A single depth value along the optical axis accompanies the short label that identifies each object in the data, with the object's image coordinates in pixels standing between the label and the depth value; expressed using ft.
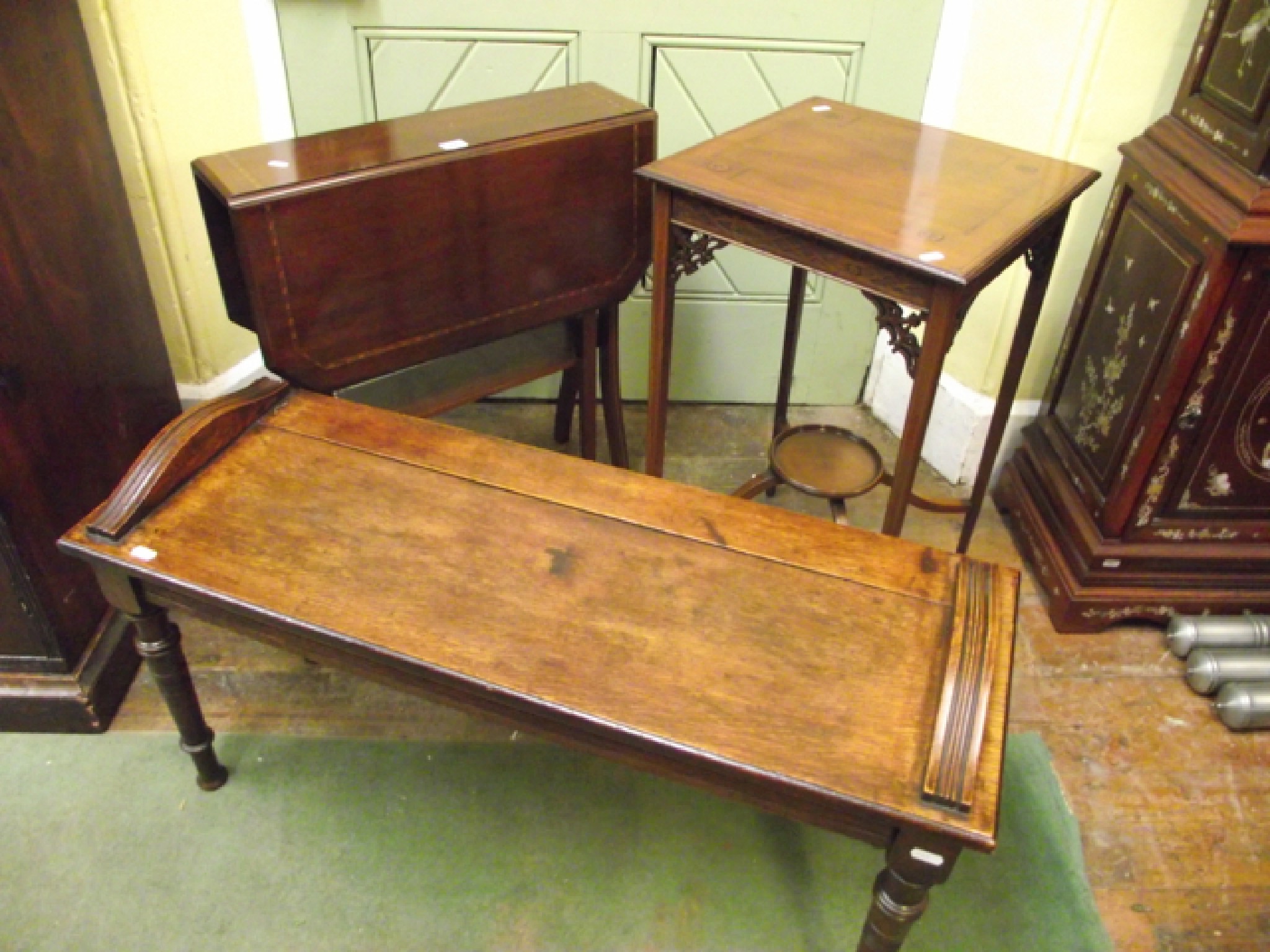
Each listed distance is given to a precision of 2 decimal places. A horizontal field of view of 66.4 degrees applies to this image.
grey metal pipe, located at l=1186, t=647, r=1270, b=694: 6.21
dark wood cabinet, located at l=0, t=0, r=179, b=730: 5.08
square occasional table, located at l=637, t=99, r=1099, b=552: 4.66
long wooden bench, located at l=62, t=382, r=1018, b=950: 3.69
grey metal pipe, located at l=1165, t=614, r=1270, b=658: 6.40
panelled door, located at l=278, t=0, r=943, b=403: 6.91
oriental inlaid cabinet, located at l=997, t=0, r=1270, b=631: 5.32
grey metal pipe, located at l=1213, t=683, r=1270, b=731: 6.02
